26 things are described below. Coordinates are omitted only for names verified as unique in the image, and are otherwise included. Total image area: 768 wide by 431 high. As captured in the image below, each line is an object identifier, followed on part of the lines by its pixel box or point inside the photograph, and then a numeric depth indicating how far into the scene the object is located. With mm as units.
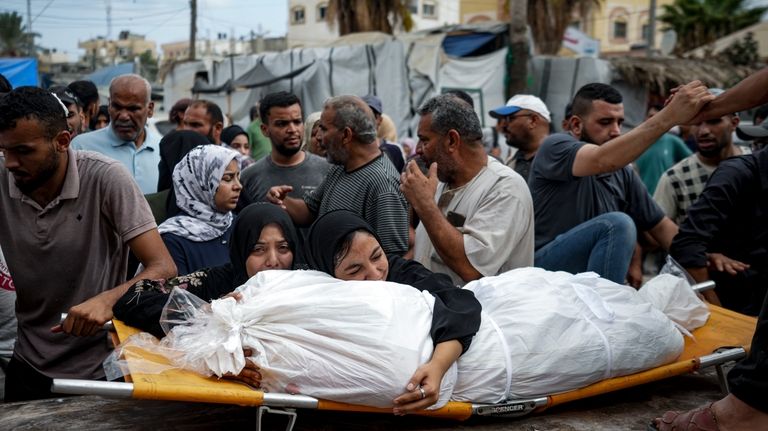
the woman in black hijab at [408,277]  2607
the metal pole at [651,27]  26438
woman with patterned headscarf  3863
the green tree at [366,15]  19389
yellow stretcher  2369
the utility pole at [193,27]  26130
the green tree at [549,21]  18922
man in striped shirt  3838
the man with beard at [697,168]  5160
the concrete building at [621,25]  40188
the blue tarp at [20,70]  11141
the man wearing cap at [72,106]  5336
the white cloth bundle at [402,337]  2590
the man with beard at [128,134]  5188
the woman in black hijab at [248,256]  3252
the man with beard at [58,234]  3088
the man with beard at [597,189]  3516
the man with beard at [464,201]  3502
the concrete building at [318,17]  42531
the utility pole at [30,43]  25639
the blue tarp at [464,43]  15195
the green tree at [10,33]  30334
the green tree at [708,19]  28938
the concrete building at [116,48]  38512
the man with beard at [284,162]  5086
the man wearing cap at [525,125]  5574
